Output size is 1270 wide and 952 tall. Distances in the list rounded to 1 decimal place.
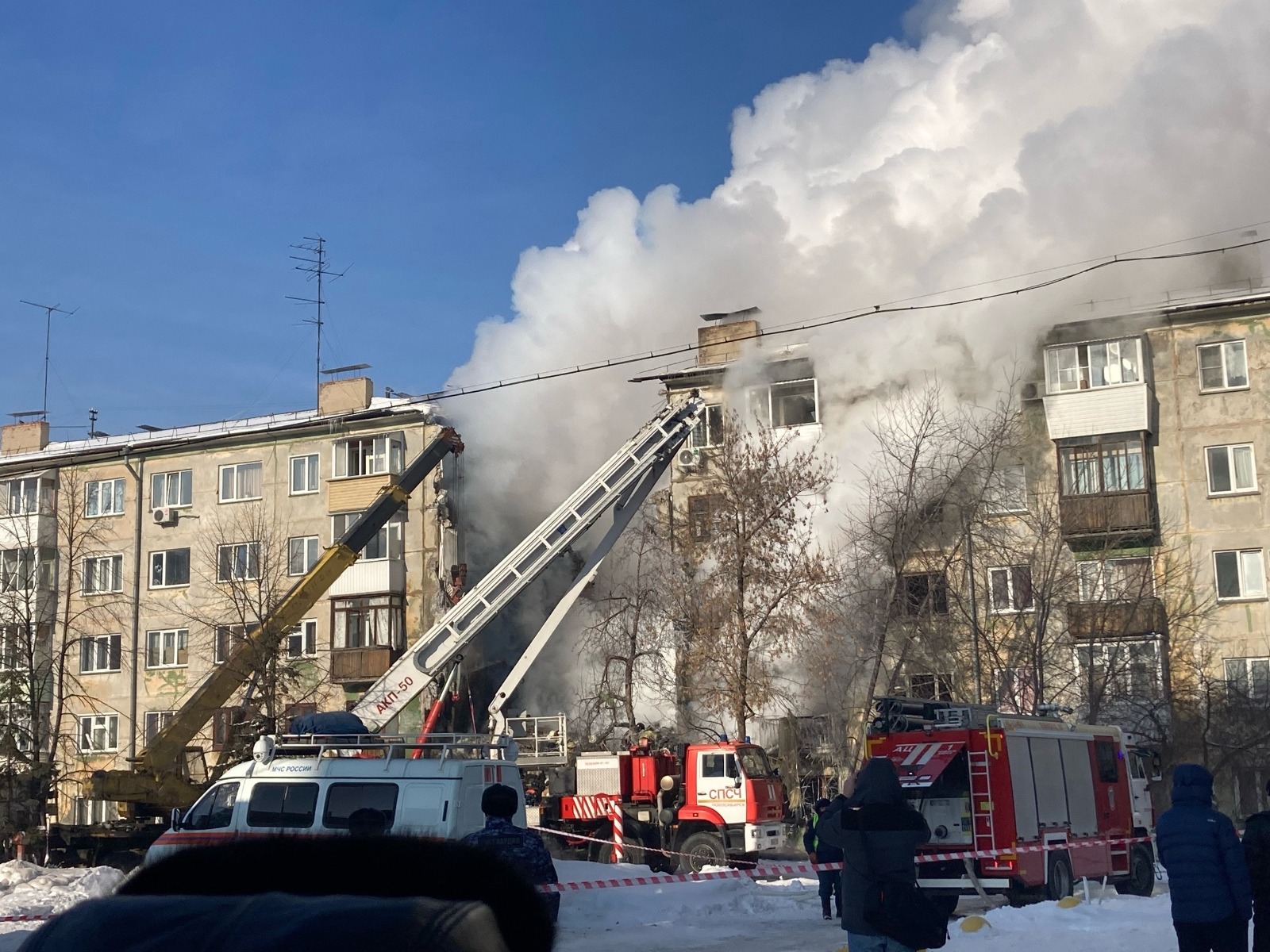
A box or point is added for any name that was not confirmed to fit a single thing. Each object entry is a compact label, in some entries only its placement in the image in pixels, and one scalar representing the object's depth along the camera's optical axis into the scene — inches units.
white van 553.9
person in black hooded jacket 291.6
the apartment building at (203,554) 1540.4
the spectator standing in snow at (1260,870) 315.3
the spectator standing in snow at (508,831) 301.6
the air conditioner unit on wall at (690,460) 1412.4
